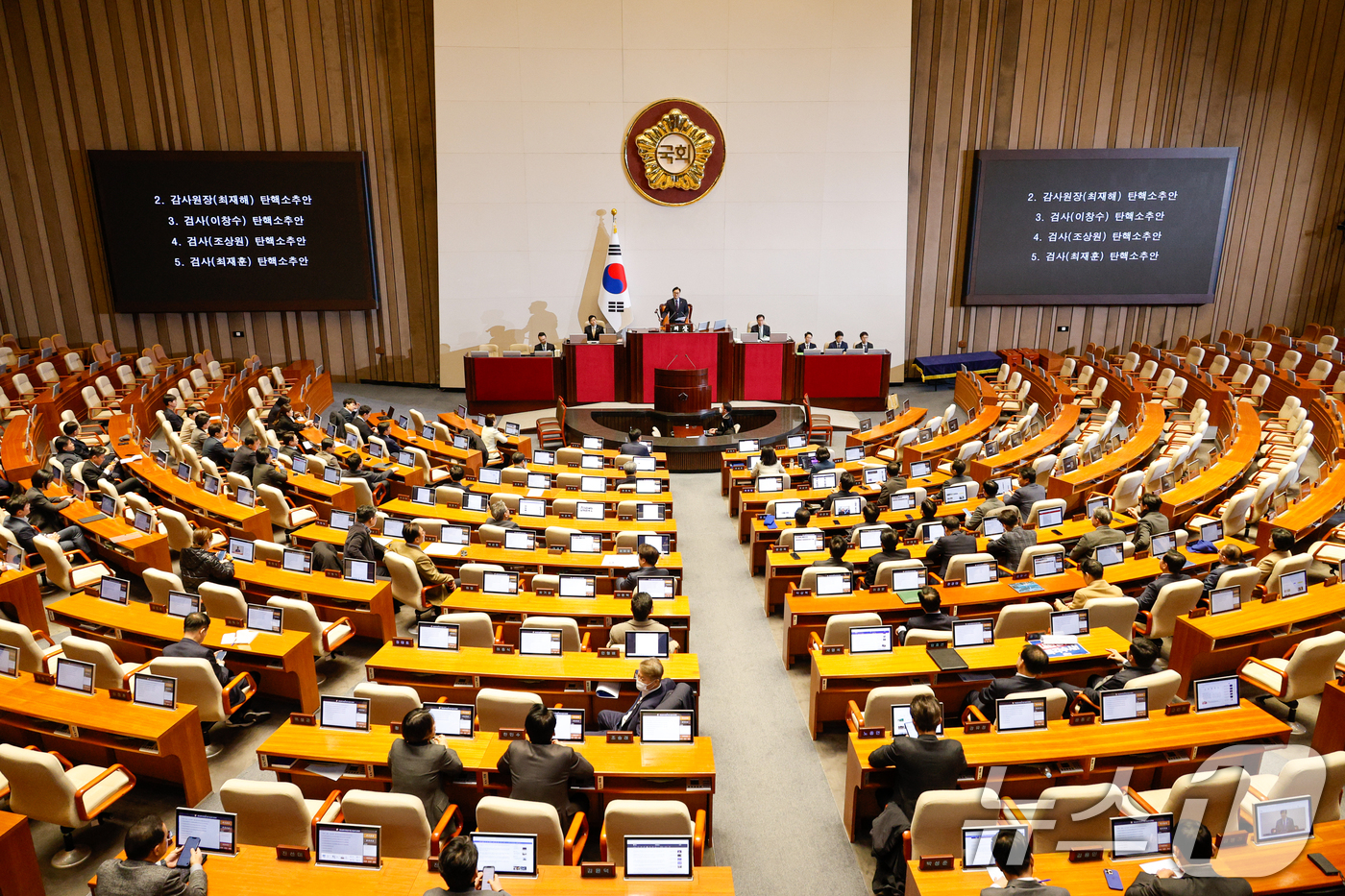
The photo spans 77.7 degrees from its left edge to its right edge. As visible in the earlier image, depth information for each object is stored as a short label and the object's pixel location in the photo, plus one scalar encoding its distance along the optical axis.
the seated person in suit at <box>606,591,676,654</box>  5.69
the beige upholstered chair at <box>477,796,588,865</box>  3.93
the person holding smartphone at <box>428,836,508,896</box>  3.27
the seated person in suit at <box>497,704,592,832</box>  4.38
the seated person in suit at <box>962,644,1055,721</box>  4.96
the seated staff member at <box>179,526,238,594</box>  6.97
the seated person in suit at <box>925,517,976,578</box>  7.40
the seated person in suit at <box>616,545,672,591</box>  6.86
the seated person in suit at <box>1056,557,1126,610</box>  6.38
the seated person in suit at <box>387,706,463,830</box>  4.38
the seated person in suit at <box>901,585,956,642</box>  5.93
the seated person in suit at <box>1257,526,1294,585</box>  6.75
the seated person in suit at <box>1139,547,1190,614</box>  6.35
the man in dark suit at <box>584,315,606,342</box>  15.47
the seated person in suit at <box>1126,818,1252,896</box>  3.30
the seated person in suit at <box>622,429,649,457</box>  11.31
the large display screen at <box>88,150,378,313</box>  16.39
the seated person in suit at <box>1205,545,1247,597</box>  6.67
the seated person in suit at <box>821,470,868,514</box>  8.78
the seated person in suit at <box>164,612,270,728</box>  5.59
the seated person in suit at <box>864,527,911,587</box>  7.05
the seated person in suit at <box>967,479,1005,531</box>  8.24
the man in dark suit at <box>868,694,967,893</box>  4.40
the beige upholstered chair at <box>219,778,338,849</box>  4.12
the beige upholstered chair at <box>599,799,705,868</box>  3.89
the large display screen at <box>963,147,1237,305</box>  17.05
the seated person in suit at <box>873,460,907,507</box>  9.02
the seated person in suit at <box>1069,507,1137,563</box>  7.33
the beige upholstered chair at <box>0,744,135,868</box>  4.41
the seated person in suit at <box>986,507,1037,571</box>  7.52
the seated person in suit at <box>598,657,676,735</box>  5.05
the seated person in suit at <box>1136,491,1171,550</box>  7.57
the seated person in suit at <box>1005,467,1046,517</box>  8.75
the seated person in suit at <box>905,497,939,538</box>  8.12
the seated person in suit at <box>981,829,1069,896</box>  3.44
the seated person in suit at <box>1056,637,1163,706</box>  5.09
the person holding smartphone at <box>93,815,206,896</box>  3.47
